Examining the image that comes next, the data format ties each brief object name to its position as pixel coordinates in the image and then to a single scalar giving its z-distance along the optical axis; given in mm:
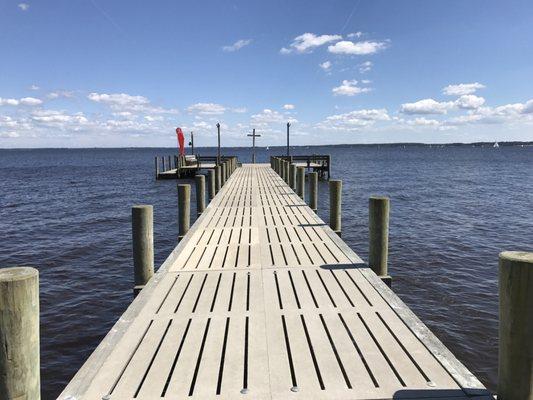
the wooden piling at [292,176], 16714
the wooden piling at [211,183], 14839
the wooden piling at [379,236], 6078
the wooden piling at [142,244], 5855
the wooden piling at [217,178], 16469
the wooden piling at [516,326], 2941
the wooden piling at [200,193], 11867
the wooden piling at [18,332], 2949
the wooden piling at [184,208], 9188
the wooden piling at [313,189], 12352
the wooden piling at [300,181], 14898
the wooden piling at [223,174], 18669
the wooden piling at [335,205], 9635
